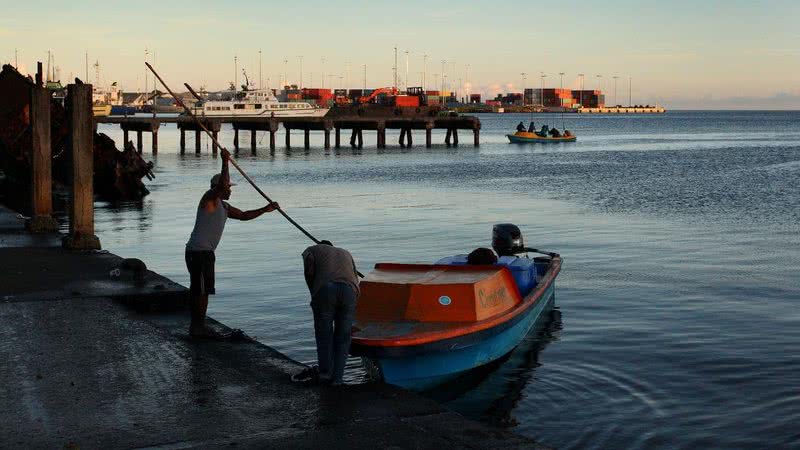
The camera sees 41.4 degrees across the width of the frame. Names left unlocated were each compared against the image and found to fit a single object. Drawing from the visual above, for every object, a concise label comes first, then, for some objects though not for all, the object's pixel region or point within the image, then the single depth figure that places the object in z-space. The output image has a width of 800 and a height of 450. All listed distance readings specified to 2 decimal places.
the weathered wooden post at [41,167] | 21.31
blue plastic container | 15.80
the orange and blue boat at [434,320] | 11.31
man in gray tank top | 11.12
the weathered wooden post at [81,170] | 18.09
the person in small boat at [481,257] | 14.53
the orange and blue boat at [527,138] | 110.50
